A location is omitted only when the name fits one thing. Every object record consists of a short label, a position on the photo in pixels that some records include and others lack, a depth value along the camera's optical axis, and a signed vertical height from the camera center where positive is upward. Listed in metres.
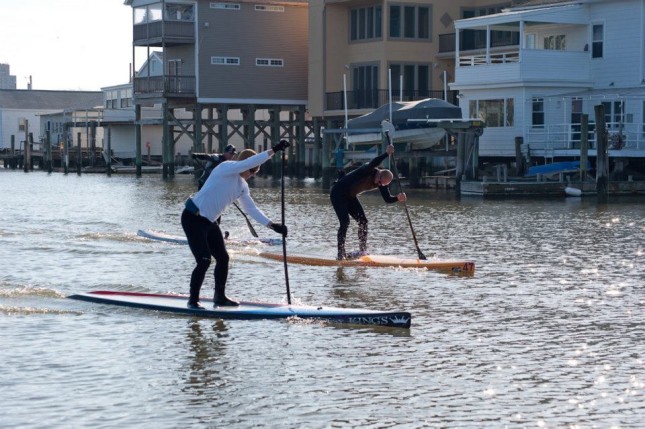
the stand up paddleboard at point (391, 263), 19.22 -2.10
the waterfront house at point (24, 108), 109.31 +2.12
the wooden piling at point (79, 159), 74.00 -1.64
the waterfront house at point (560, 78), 45.31 +2.03
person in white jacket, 13.82 -0.84
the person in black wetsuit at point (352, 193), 20.02 -1.00
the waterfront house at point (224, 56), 60.16 +3.72
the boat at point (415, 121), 45.06 +0.40
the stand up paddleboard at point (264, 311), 13.97 -2.10
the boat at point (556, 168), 42.22 -1.25
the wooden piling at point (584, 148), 39.62 -0.53
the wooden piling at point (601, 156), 38.59 -0.78
